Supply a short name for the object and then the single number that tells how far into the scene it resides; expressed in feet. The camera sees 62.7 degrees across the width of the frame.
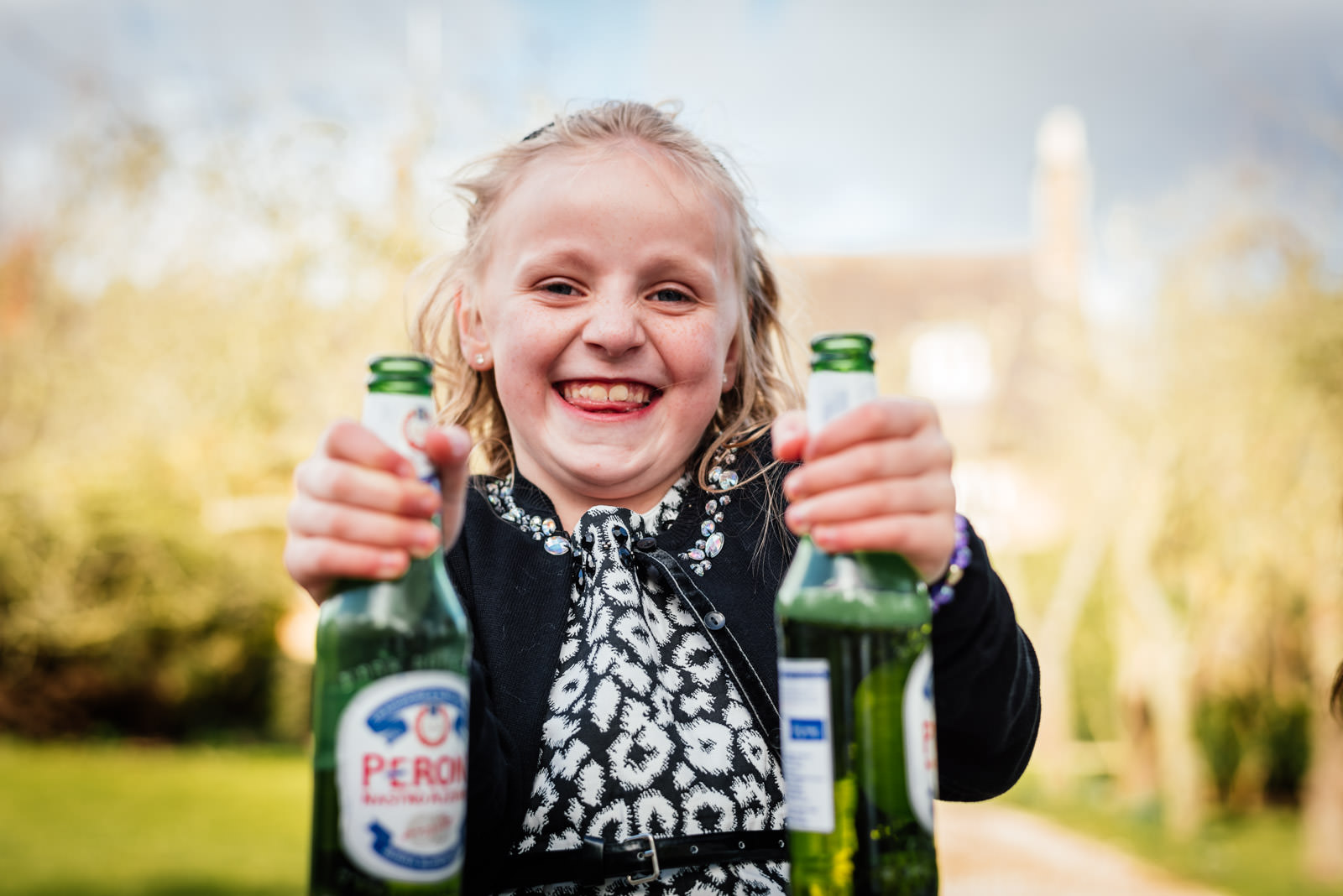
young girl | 5.40
